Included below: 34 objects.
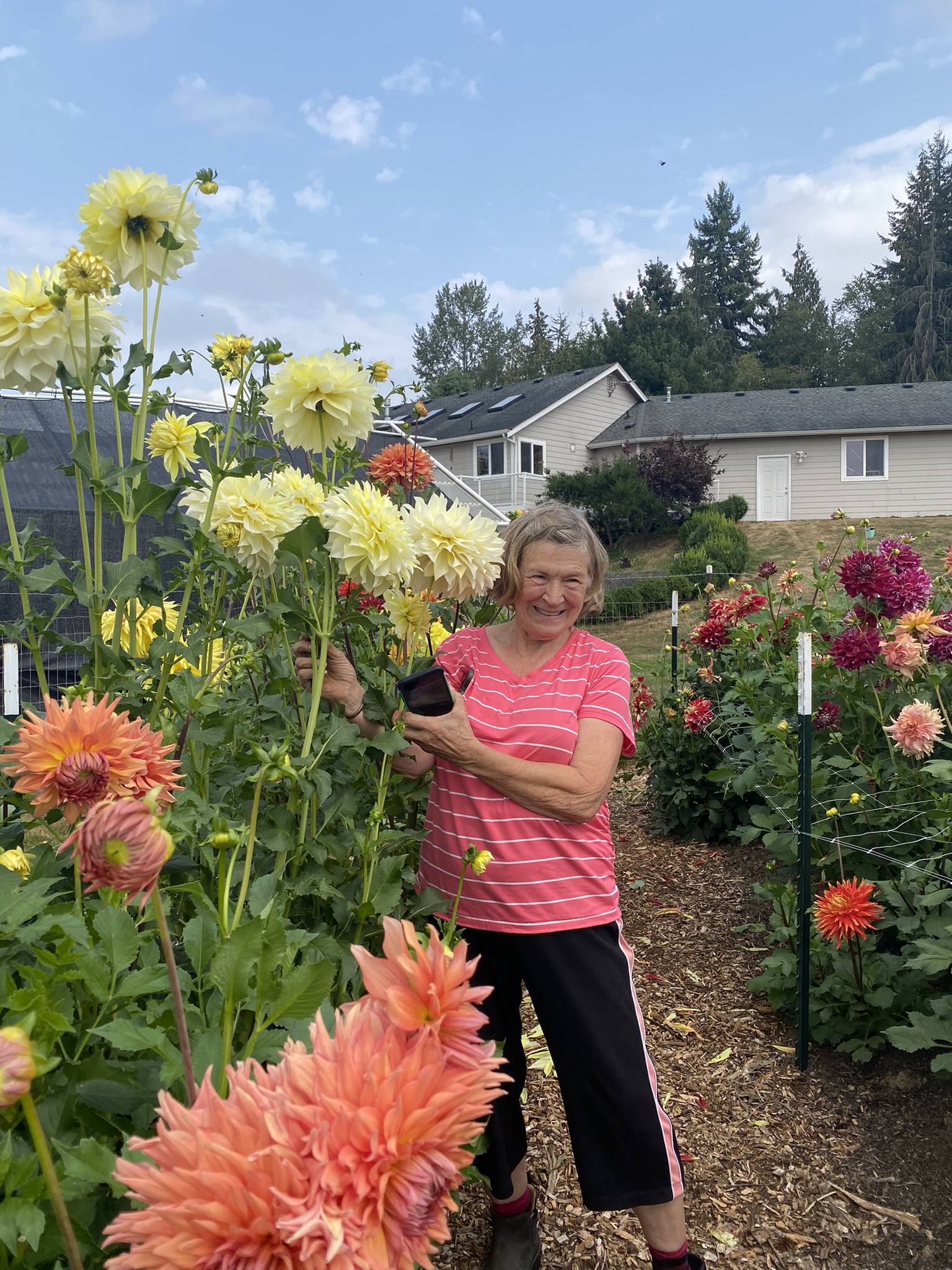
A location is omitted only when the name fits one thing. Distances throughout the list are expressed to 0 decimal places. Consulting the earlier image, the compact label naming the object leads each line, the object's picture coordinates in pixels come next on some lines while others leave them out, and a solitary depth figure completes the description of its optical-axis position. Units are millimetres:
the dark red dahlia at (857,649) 2949
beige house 24141
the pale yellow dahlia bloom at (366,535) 1305
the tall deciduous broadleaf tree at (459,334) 54219
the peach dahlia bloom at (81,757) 795
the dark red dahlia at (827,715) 3225
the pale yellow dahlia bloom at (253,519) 1514
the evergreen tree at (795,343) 43375
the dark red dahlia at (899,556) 3078
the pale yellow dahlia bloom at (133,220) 1451
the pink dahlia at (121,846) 568
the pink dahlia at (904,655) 2742
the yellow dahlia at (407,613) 1762
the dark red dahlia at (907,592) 2951
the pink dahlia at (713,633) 4500
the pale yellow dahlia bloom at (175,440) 1986
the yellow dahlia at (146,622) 1938
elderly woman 1891
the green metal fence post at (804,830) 2836
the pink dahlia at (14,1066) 525
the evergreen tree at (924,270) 42344
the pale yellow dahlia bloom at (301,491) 1570
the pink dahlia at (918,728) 2586
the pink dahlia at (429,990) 562
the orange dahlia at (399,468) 2148
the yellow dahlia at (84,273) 1386
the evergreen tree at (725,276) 47438
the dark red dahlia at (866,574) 3016
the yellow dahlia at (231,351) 1927
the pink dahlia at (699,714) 4551
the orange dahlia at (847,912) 2570
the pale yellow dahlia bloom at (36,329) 1437
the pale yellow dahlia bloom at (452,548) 1569
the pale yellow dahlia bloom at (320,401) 1406
